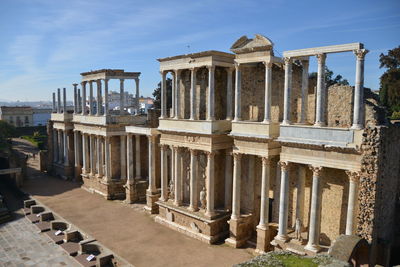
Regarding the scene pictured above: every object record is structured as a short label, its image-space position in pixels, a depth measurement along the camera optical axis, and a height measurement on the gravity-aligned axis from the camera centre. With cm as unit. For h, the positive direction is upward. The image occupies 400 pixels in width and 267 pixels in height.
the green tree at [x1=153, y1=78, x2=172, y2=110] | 5065 +202
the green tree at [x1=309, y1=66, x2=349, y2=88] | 4522 +453
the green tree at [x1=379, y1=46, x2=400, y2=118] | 3628 +317
